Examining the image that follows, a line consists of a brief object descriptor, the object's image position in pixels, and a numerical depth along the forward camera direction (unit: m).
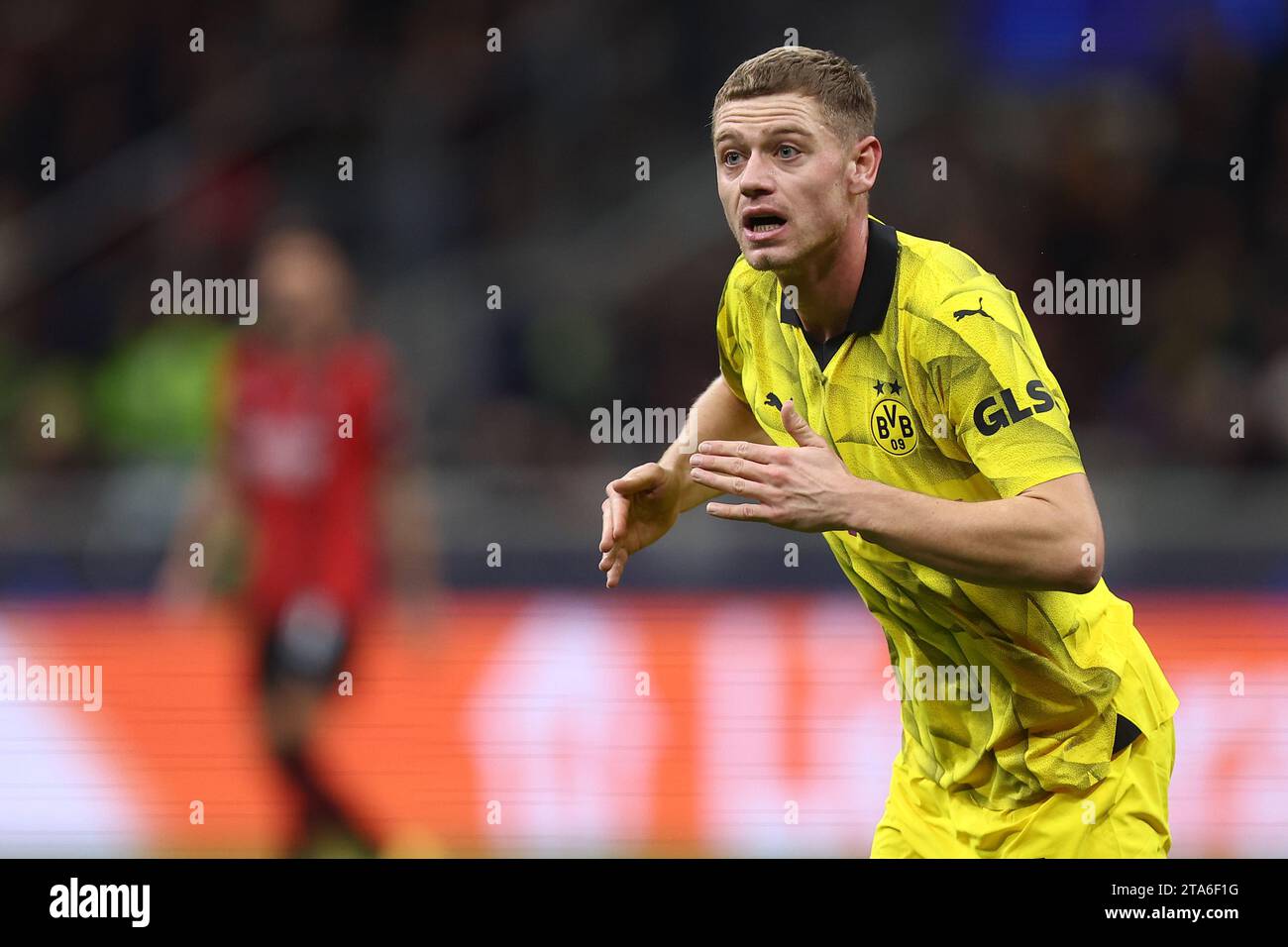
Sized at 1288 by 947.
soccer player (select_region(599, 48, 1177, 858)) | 5.75
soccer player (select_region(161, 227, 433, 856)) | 10.93
